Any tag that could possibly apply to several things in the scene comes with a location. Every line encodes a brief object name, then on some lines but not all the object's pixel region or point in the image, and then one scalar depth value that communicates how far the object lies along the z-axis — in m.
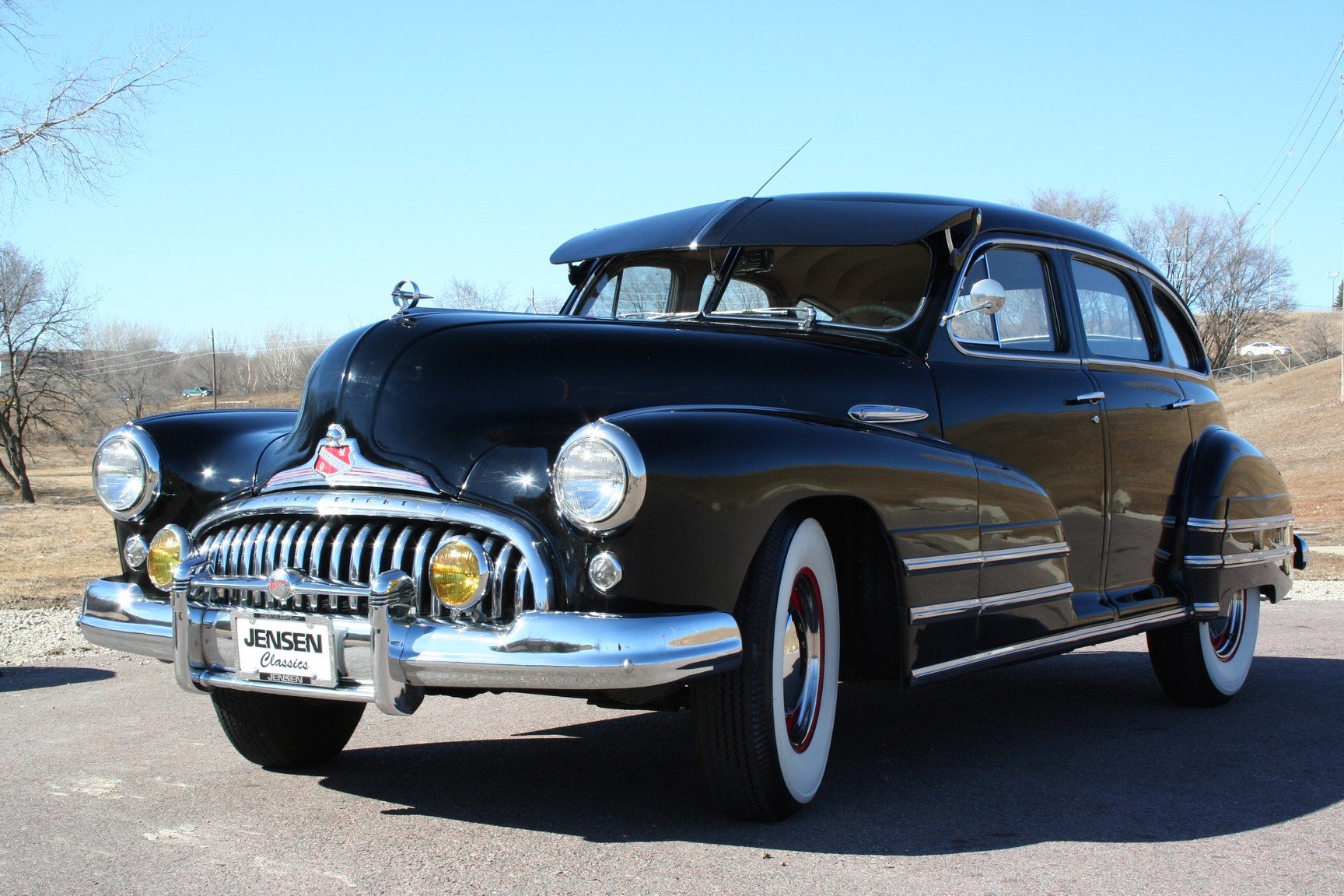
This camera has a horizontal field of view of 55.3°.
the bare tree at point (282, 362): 46.38
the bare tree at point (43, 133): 16.84
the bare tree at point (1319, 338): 71.12
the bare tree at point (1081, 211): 55.75
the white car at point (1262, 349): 67.34
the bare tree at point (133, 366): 75.62
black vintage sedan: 2.95
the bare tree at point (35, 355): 45.56
